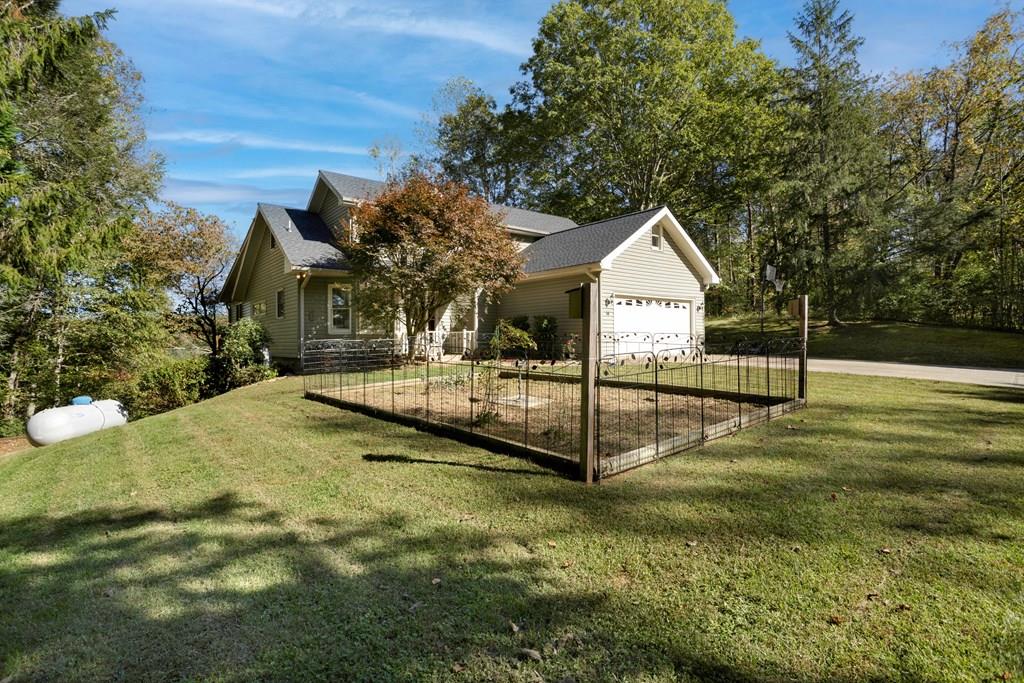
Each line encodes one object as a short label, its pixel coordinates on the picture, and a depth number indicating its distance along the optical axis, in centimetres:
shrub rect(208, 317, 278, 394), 1348
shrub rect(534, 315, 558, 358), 1516
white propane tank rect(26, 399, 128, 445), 848
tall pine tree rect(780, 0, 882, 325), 2020
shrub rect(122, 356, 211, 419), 1238
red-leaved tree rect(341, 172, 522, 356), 1261
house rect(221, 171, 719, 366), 1476
